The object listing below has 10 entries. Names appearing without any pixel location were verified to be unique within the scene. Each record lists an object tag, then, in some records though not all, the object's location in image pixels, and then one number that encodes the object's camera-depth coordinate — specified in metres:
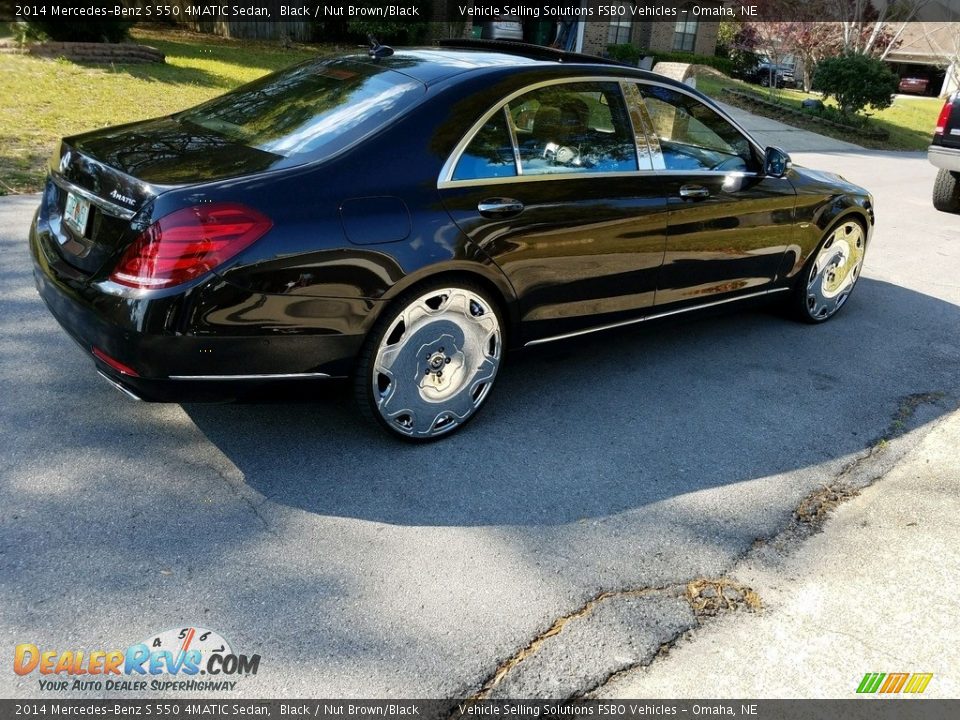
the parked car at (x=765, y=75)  36.69
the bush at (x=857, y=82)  20.56
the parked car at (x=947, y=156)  10.16
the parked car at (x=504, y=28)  26.20
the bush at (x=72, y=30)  13.31
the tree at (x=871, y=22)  24.16
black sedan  3.04
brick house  31.27
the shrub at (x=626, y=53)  29.65
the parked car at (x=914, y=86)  50.19
